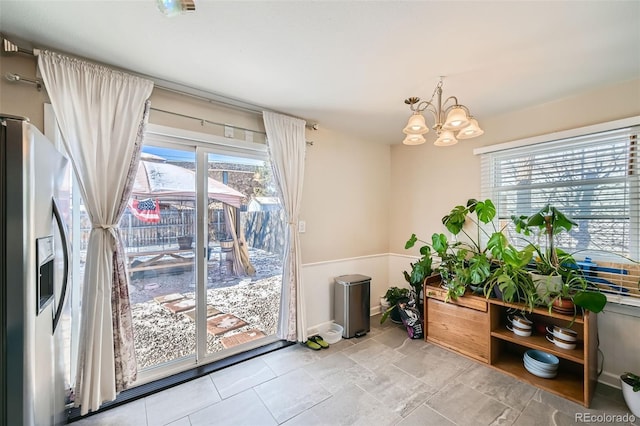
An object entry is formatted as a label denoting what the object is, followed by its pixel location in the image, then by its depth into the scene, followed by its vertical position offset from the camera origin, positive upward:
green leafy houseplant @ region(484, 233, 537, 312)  2.19 -0.59
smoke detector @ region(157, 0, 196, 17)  1.18 +0.99
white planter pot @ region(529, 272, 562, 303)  2.09 -0.62
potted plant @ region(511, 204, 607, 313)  2.07 -0.51
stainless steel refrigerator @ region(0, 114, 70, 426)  0.89 -0.21
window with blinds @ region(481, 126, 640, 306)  2.09 +0.16
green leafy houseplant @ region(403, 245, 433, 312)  3.00 -0.72
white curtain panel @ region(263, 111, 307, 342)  2.67 +0.17
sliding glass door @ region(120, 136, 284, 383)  2.16 -0.38
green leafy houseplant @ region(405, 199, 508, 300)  2.53 -0.44
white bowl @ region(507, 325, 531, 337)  2.31 -1.11
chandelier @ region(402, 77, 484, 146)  1.73 +0.62
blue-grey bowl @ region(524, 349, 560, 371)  2.16 -1.34
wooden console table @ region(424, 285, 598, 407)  1.96 -1.18
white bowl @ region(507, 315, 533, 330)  2.31 -1.03
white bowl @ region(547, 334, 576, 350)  2.04 -1.09
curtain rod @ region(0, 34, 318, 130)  1.55 +1.06
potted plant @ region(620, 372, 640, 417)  1.76 -1.29
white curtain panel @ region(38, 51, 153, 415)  1.69 +0.37
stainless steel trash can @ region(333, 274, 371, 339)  2.95 -1.10
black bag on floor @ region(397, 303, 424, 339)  2.93 -1.27
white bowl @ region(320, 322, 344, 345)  2.86 -1.40
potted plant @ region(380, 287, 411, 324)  3.31 -1.13
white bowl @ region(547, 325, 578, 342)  2.05 -1.01
